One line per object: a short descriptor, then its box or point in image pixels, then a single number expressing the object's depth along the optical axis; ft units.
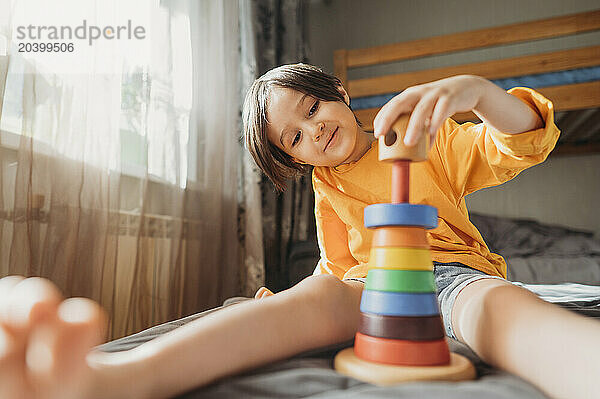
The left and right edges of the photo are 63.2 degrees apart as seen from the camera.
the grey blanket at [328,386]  1.38
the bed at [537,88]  6.61
